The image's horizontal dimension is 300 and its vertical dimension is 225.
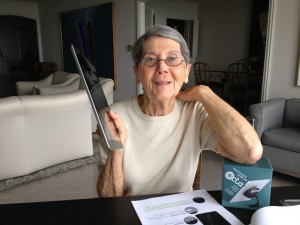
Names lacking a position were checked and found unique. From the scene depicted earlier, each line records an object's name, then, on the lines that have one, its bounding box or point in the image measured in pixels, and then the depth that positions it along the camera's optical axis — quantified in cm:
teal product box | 71
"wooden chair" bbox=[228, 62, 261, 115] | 488
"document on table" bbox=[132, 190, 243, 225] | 68
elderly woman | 98
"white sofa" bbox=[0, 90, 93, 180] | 235
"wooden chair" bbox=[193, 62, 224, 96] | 555
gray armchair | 252
